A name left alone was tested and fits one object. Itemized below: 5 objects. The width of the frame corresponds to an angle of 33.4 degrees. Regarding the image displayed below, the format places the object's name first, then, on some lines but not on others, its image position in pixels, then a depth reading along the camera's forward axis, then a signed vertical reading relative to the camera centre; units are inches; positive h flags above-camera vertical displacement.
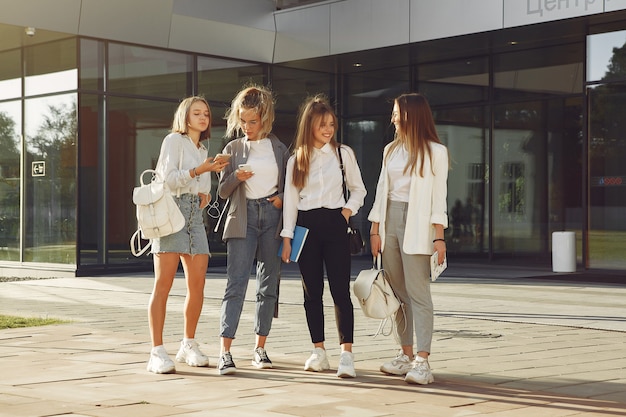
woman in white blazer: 267.1 -2.7
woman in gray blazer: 281.1 -3.9
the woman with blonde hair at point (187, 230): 283.9 -8.2
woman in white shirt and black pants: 277.9 -4.1
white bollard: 721.0 -34.4
